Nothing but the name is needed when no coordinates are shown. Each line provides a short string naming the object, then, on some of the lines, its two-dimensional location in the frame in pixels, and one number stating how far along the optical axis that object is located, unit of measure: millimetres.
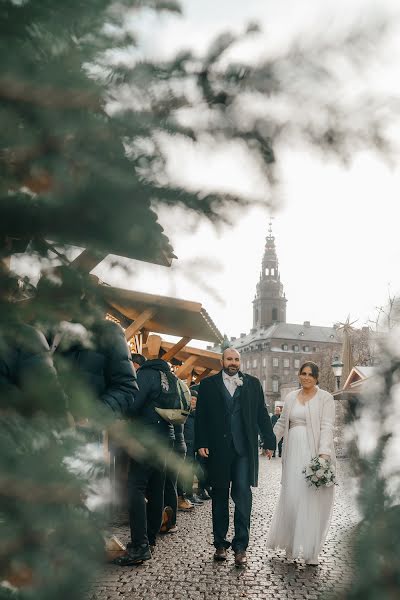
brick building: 119312
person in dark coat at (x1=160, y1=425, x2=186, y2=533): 6859
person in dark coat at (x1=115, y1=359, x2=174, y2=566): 5250
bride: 5918
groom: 5762
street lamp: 19727
